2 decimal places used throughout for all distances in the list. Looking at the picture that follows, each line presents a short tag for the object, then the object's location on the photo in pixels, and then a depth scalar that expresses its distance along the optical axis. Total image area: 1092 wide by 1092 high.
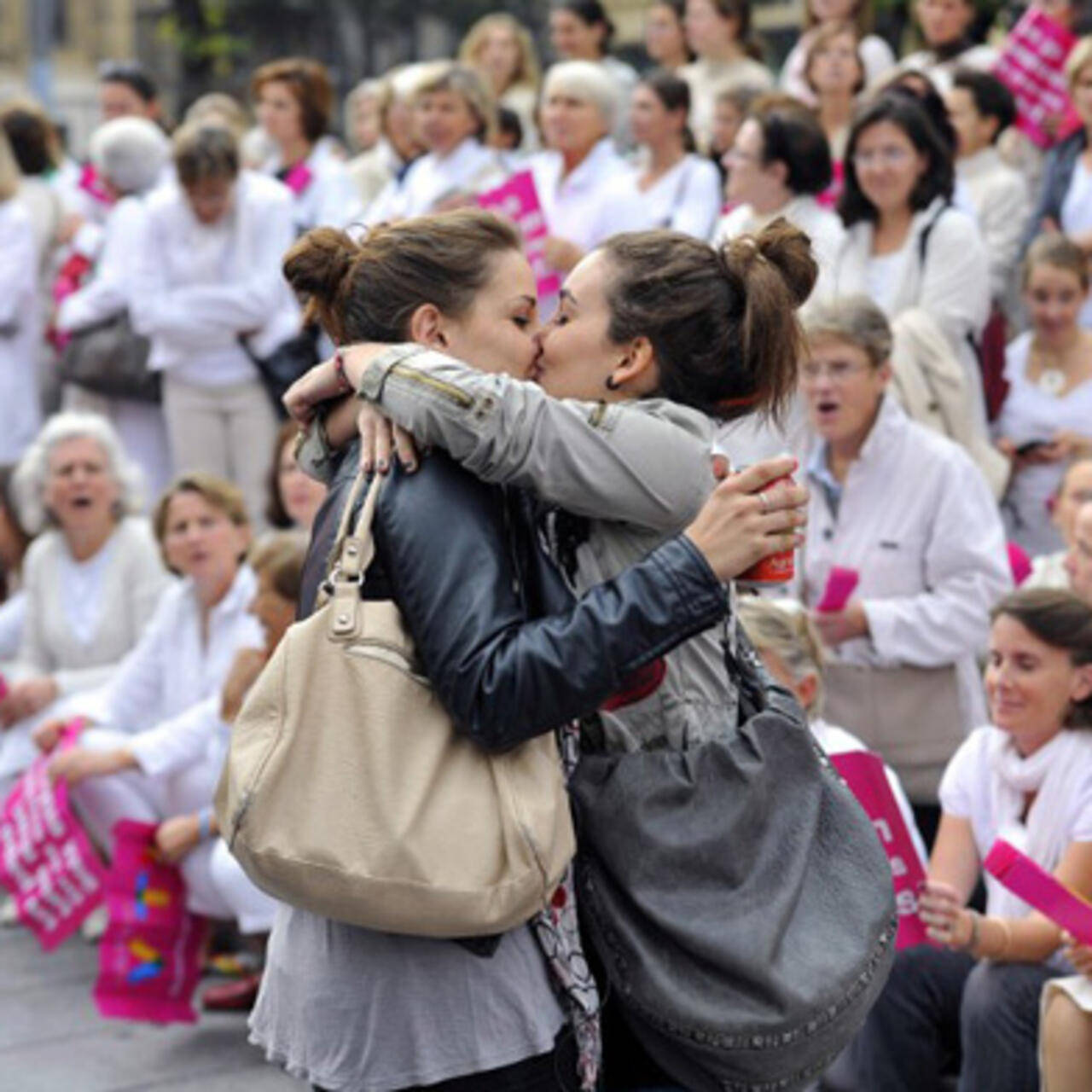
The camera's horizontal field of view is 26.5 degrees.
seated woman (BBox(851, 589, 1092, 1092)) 4.62
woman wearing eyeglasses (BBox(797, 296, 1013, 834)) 5.74
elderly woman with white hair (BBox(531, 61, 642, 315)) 8.62
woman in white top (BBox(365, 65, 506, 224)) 8.97
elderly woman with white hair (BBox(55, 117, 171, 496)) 9.24
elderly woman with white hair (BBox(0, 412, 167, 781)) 7.62
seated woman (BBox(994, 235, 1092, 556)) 7.15
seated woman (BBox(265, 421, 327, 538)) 7.07
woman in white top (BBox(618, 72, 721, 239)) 8.62
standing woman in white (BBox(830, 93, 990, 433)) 6.96
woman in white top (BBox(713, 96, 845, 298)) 7.34
